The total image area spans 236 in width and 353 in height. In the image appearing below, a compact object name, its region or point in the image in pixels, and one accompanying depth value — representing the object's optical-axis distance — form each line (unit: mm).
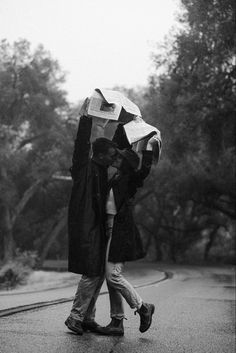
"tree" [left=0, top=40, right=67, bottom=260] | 30250
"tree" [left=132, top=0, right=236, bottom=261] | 14656
